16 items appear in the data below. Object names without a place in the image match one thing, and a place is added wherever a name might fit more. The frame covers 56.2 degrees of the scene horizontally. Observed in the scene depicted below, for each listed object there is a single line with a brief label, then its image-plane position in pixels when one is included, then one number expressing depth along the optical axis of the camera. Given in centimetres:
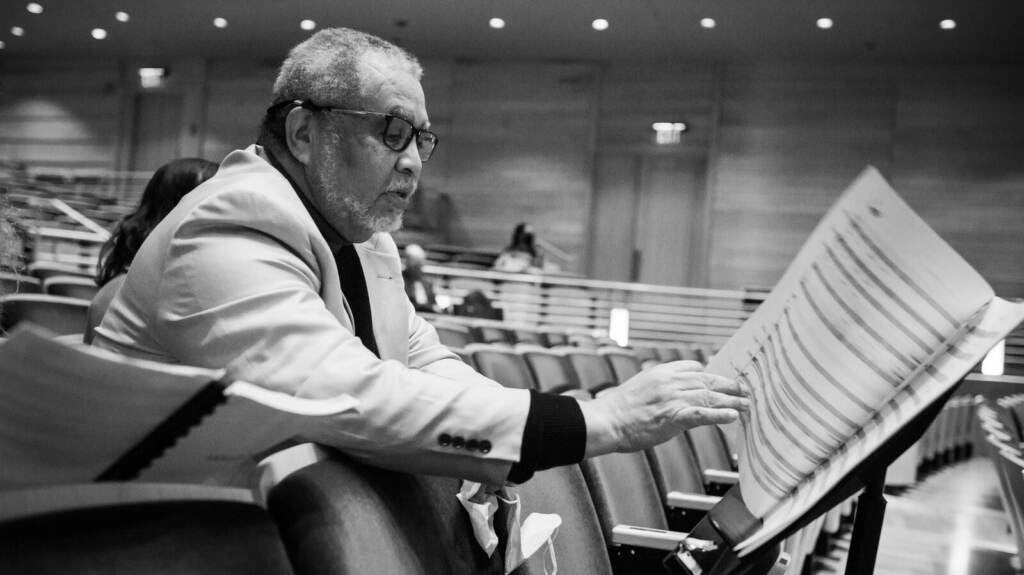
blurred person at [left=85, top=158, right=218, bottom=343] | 232
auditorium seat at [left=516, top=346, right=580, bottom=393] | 346
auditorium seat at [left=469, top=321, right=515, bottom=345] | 502
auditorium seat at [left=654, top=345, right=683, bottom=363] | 524
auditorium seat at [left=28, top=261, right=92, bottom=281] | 416
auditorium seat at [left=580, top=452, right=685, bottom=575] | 150
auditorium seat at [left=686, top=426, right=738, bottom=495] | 217
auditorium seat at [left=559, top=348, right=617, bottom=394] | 369
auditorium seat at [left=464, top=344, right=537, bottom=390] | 292
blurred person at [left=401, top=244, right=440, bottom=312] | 672
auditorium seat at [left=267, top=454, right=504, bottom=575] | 78
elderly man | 95
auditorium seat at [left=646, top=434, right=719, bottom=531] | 185
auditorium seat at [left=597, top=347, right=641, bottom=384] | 386
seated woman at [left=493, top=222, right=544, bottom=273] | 987
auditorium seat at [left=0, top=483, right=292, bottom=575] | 55
